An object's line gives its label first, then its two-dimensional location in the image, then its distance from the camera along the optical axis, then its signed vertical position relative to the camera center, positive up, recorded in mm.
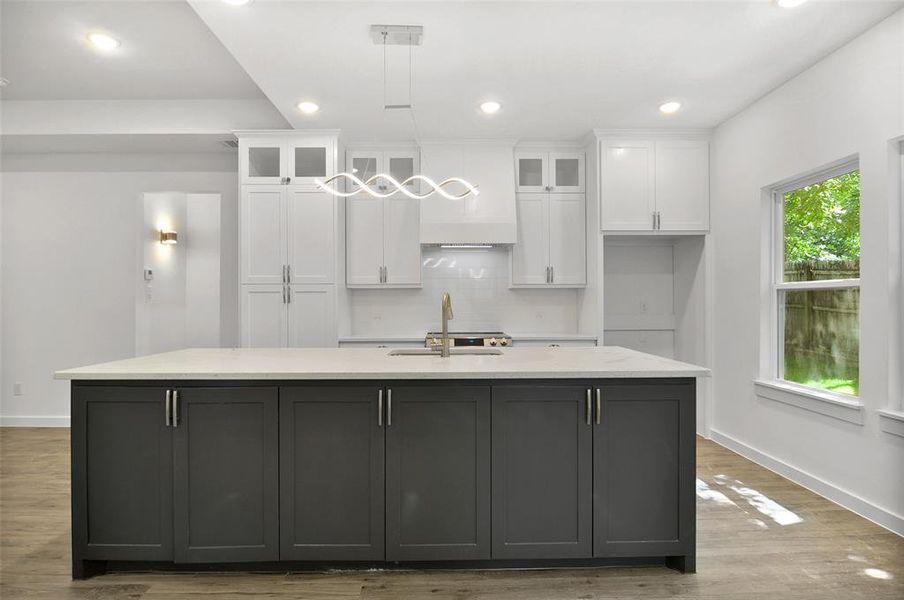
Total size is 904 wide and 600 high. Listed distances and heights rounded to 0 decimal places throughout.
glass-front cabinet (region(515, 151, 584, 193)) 4922 +1180
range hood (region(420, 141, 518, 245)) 4754 +891
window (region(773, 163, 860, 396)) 3174 +112
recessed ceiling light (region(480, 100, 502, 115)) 3941 +1440
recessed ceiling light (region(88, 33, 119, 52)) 3393 +1666
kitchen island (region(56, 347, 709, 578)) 2248 -723
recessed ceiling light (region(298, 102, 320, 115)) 3979 +1447
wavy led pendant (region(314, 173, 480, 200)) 2675 +572
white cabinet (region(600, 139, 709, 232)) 4570 +947
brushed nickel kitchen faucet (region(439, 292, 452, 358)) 2738 -105
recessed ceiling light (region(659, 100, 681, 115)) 3975 +1448
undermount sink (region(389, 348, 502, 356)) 2999 -309
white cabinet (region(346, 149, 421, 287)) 4859 +627
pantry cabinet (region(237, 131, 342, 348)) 4484 +445
